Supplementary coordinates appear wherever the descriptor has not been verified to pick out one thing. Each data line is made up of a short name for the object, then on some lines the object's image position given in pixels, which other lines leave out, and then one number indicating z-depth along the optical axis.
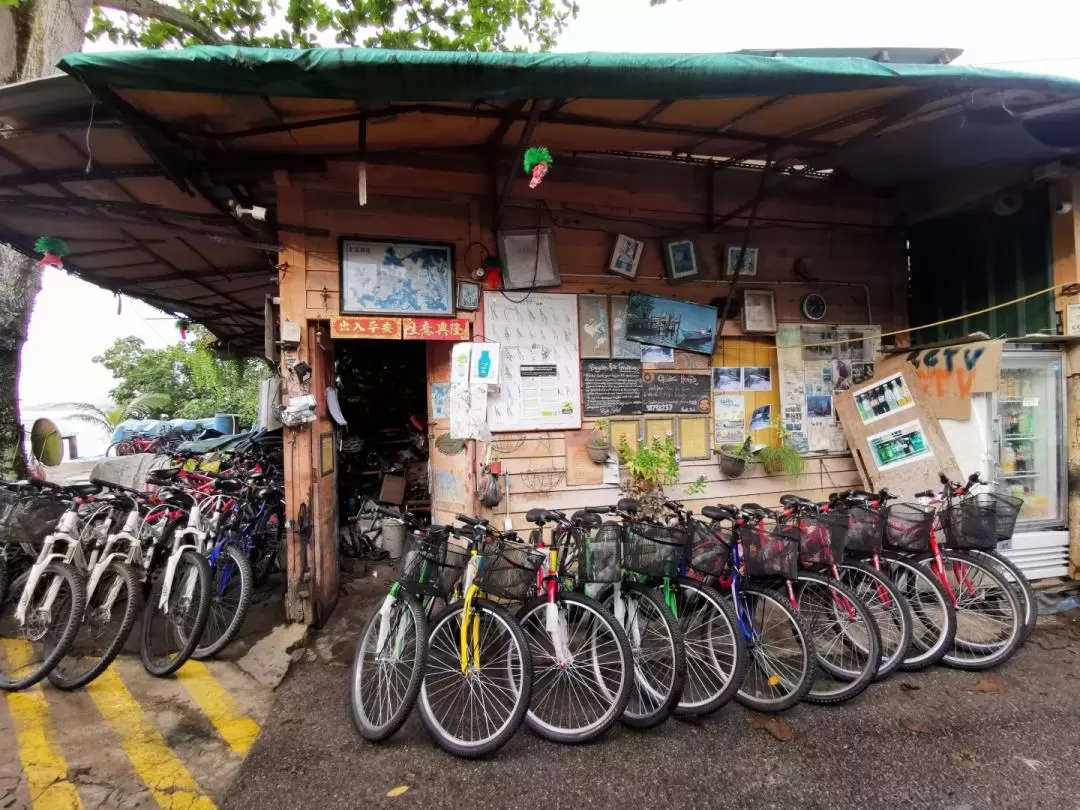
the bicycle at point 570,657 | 2.94
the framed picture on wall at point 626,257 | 5.13
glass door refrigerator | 4.94
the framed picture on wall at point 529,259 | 4.85
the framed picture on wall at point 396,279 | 4.57
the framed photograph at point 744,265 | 5.48
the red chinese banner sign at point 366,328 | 4.46
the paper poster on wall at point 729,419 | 5.43
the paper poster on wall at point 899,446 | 4.99
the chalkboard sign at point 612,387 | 5.09
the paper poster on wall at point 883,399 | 5.14
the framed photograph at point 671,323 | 5.20
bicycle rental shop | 4.16
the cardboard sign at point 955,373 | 4.53
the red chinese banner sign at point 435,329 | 4.62
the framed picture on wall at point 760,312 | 5.46
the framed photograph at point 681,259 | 5.27
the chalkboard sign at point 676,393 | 5.25
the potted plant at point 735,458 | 5.18
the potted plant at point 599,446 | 4.95
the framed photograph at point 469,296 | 4.78
